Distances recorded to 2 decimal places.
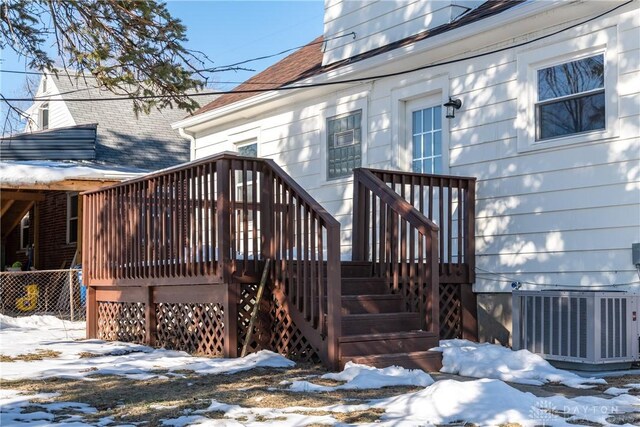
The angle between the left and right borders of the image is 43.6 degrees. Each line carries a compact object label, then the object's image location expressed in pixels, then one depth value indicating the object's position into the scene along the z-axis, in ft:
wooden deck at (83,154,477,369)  24.76
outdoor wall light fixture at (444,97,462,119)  32.63
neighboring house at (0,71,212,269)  49.98
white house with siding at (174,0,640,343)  26.78
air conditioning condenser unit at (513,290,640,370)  24.09
